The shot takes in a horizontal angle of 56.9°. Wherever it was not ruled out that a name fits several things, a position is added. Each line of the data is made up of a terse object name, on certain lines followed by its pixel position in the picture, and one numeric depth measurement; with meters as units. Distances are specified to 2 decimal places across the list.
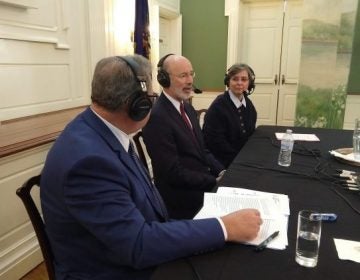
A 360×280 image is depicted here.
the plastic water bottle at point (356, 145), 1.90
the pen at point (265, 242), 0.92
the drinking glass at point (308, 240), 0.87
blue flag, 3.63
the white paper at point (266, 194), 1.22
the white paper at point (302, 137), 2.43
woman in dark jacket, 2.49
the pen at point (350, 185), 1.44
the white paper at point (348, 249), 0.90
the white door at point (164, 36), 5.00
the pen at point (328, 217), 1.13
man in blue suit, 0.84
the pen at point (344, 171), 1.65
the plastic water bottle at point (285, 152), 1.82
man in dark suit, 1.80
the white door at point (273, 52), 4.94
